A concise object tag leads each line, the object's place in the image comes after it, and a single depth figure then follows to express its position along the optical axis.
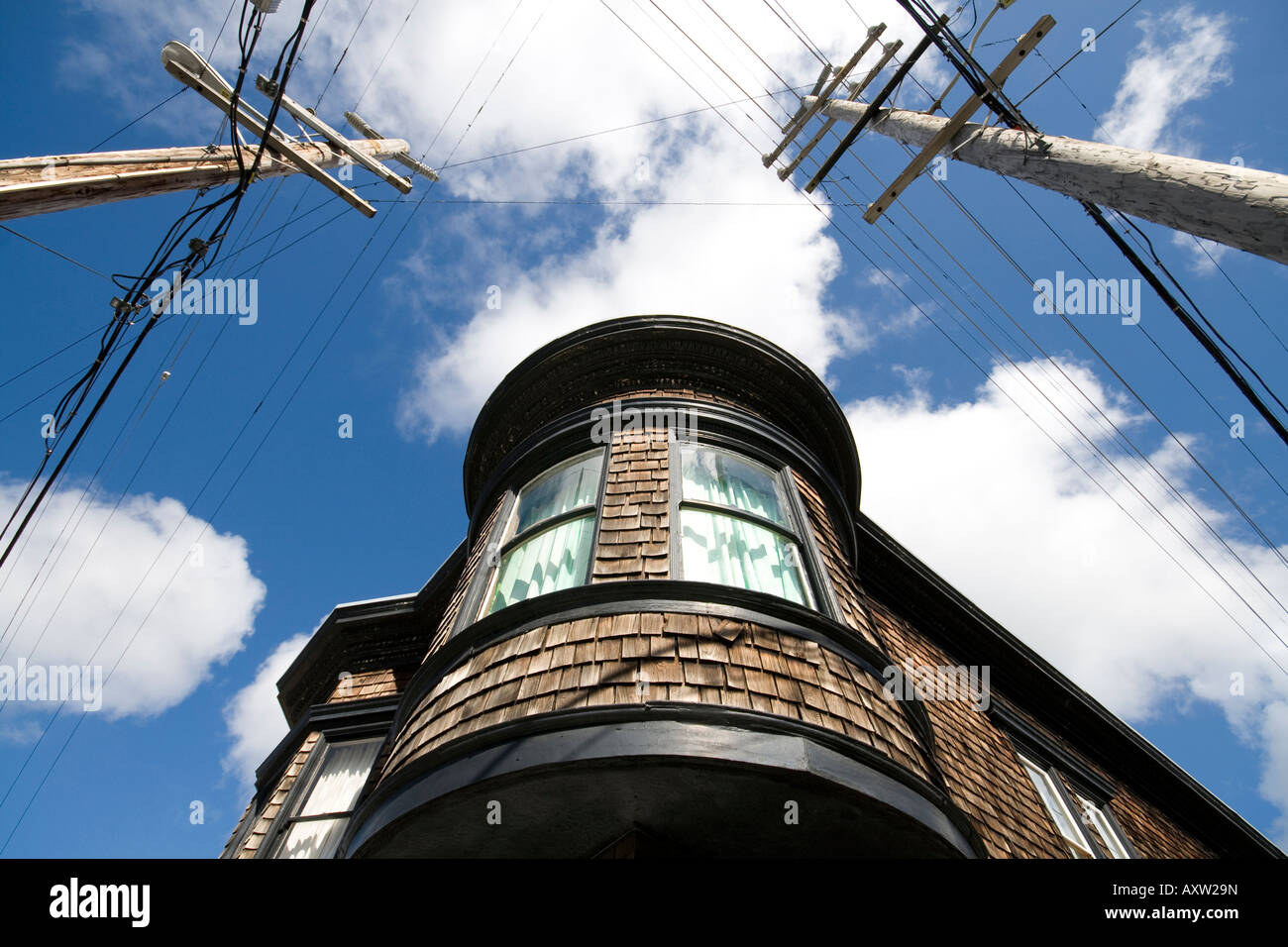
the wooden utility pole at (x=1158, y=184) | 3.30
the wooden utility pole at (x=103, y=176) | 4.71
